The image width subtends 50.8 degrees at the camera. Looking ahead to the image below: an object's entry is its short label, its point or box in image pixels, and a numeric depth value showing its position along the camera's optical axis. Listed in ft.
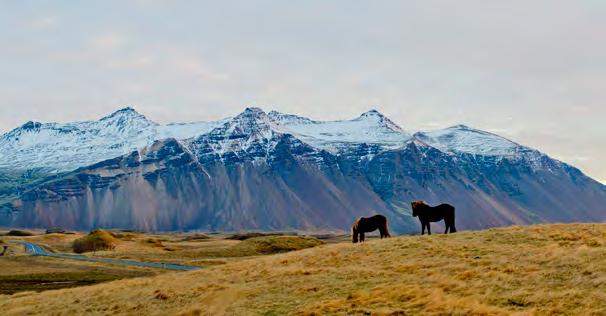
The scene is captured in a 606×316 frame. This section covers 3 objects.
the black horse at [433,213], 175.21
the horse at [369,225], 197.98
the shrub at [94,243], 443.73
